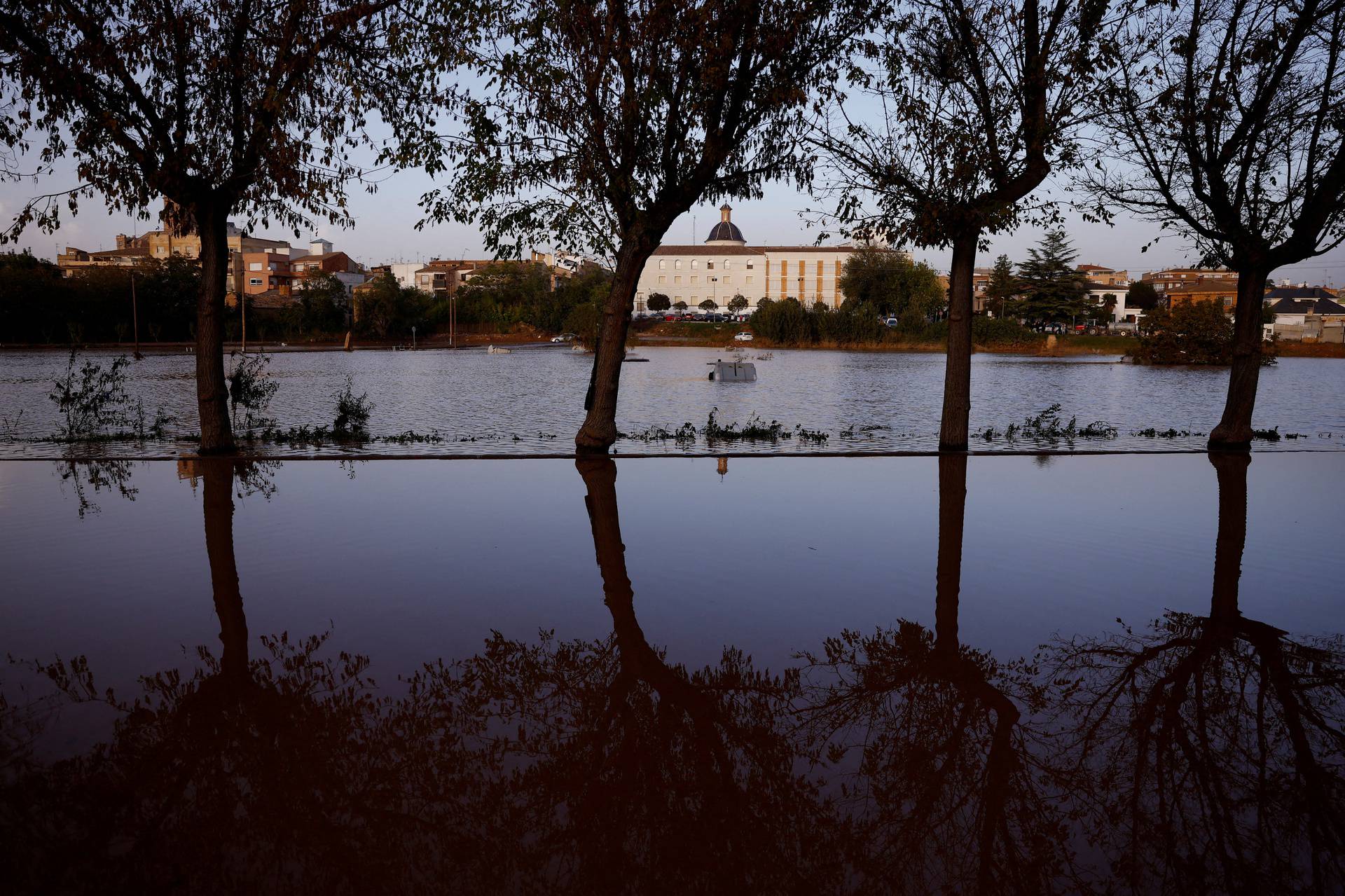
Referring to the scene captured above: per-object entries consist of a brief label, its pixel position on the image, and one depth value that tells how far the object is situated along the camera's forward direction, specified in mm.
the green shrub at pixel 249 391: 14977
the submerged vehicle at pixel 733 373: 35469
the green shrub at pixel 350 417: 15328
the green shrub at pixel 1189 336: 43438
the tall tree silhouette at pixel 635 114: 11148
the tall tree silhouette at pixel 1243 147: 12531
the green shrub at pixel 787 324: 70062
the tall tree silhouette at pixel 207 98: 10688
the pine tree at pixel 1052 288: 75938
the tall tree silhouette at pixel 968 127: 11742
